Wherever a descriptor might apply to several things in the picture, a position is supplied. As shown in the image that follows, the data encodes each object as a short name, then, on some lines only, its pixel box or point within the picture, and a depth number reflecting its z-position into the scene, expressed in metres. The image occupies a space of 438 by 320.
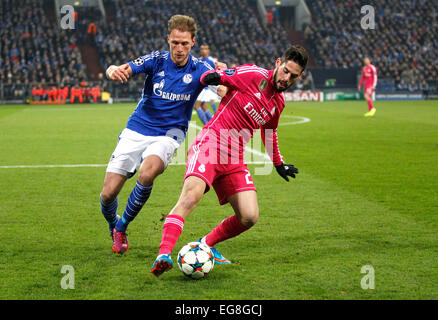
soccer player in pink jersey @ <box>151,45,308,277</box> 9.02
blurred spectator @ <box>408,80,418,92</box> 72.75
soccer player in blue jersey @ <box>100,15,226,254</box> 10.09
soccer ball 8.58
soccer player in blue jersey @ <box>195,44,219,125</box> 29.55
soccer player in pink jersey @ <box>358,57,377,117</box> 47.28
